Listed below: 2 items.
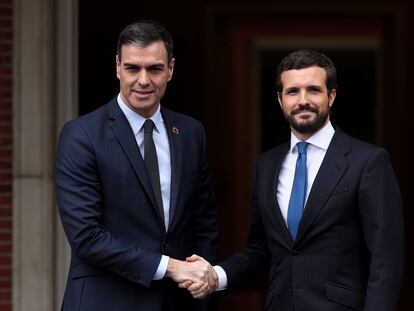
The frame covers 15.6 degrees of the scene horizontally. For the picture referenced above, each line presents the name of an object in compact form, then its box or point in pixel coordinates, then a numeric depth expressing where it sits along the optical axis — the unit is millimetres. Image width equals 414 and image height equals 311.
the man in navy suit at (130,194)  6302
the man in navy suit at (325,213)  6187
